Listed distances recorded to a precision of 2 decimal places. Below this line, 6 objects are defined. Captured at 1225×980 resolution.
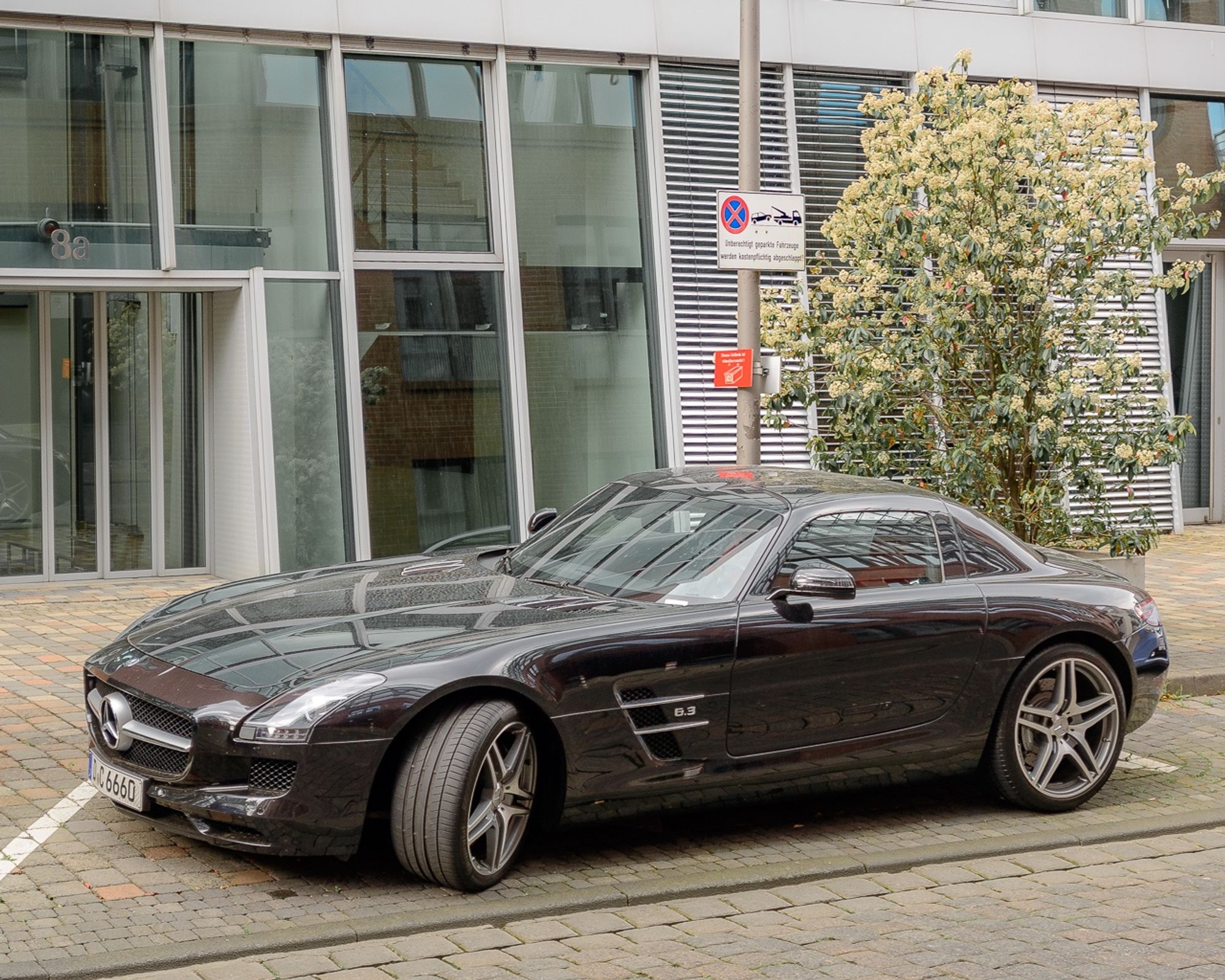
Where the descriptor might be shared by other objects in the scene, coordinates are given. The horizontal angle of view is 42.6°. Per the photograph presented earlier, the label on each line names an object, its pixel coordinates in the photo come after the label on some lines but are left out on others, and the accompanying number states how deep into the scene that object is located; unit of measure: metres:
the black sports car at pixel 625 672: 5.27
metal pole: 9.98
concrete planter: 10.71
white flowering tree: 10.16
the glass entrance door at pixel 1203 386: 18.75
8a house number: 12.51
